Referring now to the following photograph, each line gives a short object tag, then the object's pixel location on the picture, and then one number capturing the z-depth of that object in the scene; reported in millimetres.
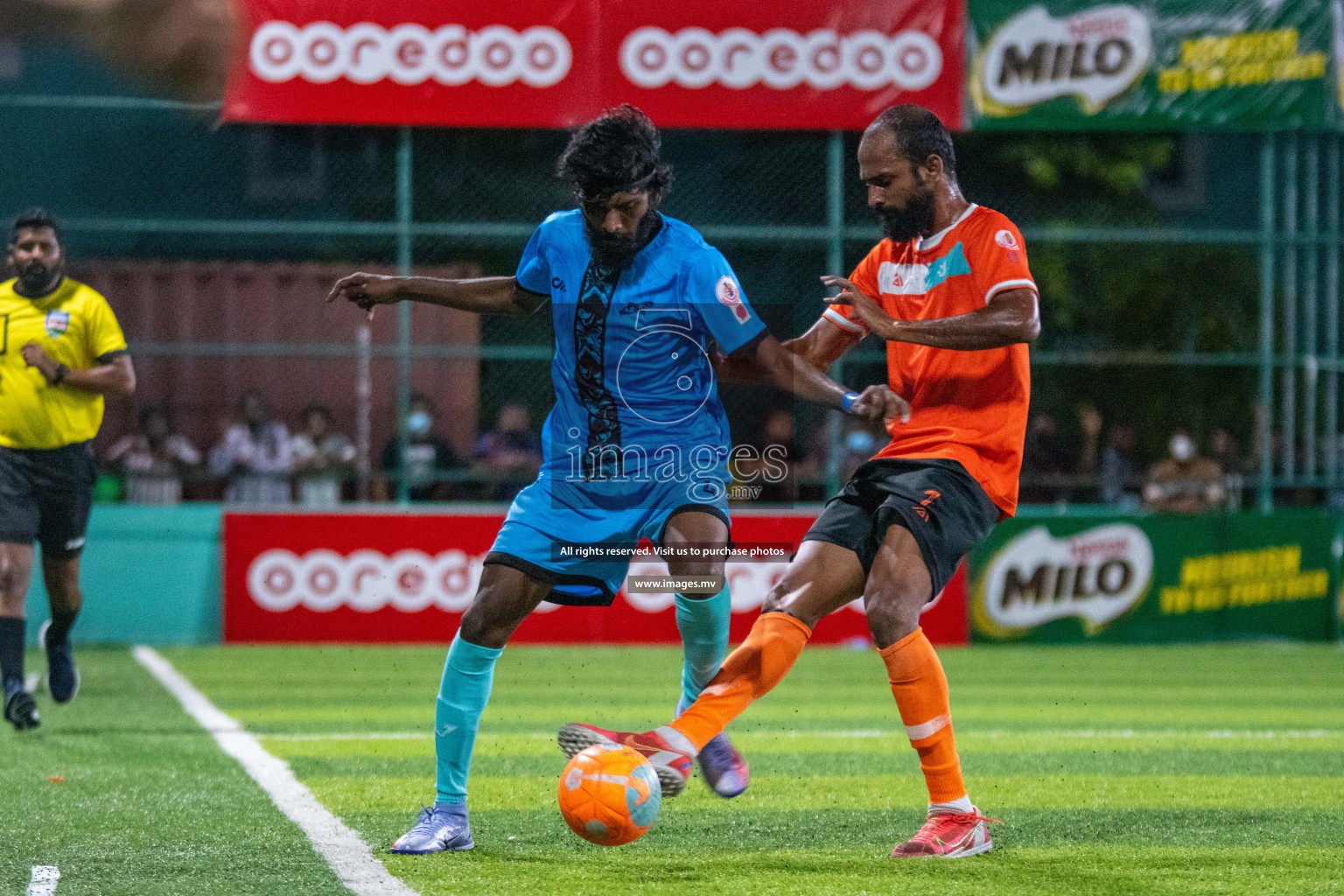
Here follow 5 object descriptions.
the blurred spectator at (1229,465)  15961
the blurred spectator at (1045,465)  16484
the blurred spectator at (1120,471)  17000
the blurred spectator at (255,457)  15234
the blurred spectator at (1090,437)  17922
